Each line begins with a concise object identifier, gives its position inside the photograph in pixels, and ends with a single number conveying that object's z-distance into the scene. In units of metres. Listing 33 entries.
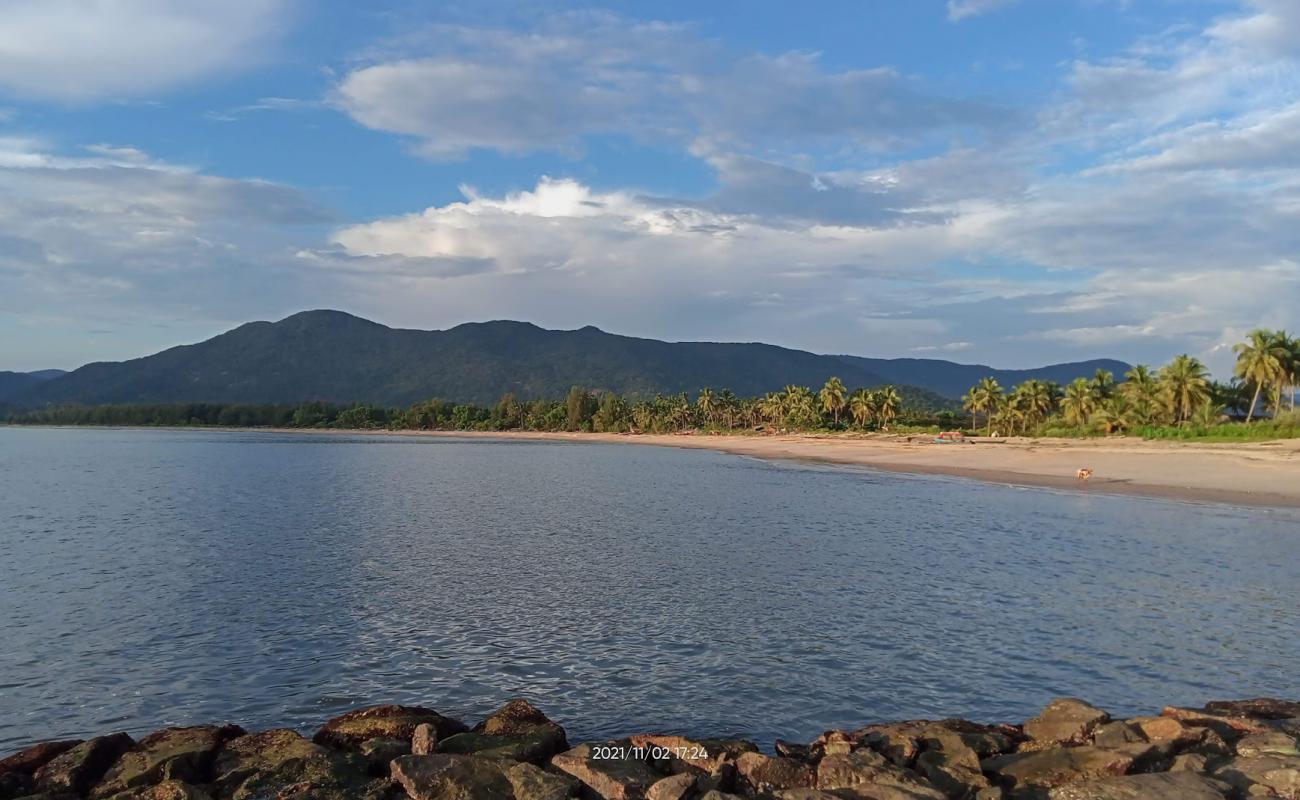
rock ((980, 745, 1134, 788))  9.45
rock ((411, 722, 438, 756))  10.34
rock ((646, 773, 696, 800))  8.93
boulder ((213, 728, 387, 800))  9.18
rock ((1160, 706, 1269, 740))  10.72
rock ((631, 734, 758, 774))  9.92
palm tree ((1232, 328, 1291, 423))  84.50
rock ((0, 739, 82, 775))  10.01
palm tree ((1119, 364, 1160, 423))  92.94
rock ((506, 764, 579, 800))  9.06
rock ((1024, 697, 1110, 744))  10.70
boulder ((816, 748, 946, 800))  8.81
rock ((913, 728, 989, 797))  9.37
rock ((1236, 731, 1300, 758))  9.80
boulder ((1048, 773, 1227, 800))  8.43
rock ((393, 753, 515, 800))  9.10
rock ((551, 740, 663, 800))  9.15
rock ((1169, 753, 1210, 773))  9.39
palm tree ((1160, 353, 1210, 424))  88.12
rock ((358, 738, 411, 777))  10.02
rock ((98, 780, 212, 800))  8.85
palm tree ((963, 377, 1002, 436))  122.62
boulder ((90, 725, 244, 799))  9.53
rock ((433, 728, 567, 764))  10.22
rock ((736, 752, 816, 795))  9.52
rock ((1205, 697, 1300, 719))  11.65
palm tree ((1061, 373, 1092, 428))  101.88
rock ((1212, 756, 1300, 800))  8.83
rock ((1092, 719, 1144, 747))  10.27
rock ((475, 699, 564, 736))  10.98
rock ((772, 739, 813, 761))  10.66
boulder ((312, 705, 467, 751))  10.76
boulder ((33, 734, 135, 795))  9.59
